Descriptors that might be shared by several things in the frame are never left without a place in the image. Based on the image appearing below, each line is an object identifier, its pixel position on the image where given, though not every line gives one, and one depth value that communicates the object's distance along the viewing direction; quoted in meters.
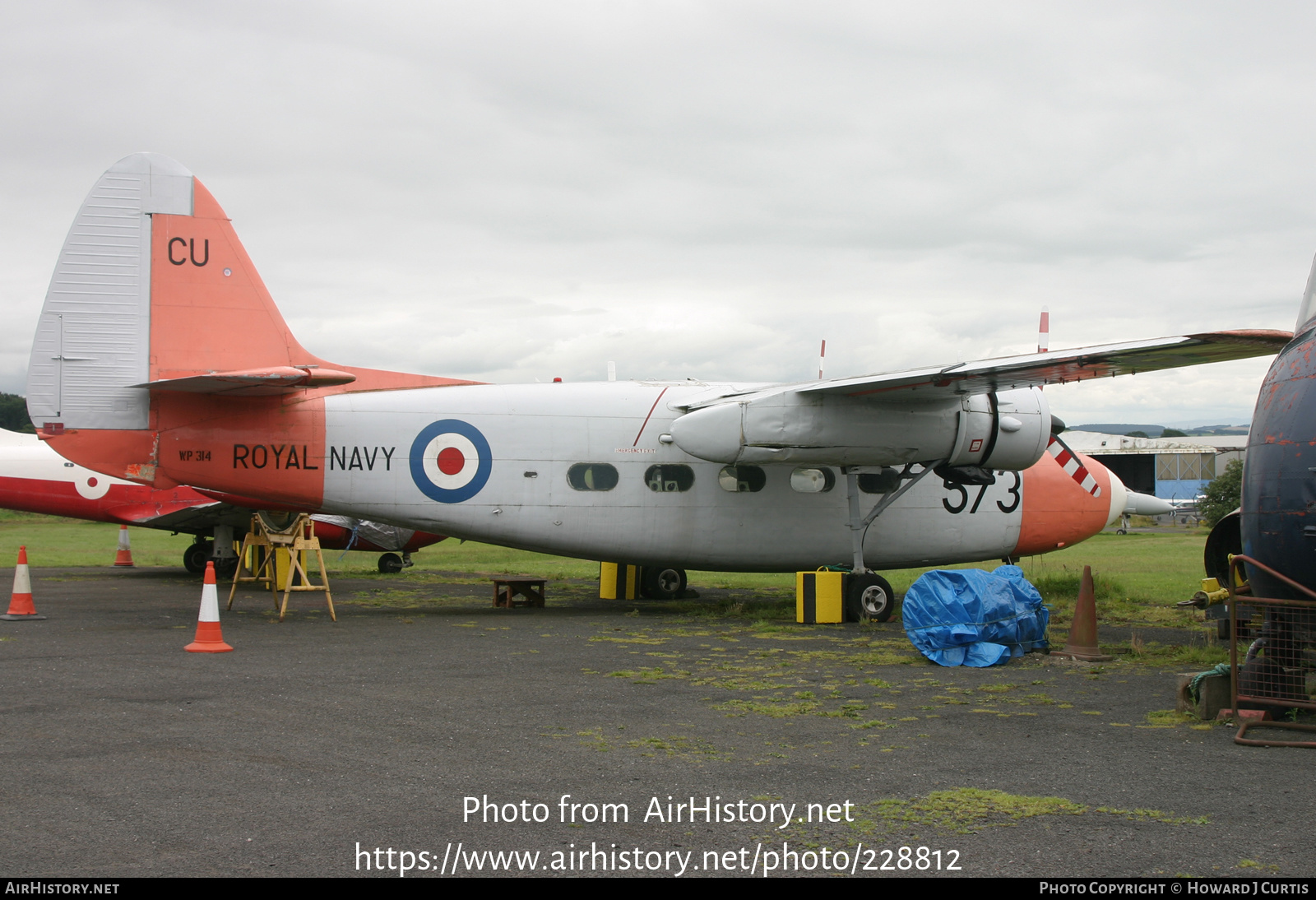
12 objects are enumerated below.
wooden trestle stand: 13.64
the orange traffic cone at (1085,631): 10.39
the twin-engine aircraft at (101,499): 21.56
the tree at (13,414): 83.94
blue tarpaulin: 10.16
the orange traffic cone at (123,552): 25.19
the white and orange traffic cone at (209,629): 10.41
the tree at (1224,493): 35.06
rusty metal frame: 6.77
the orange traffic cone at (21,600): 13.17
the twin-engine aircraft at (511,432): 12.54
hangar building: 68.94
